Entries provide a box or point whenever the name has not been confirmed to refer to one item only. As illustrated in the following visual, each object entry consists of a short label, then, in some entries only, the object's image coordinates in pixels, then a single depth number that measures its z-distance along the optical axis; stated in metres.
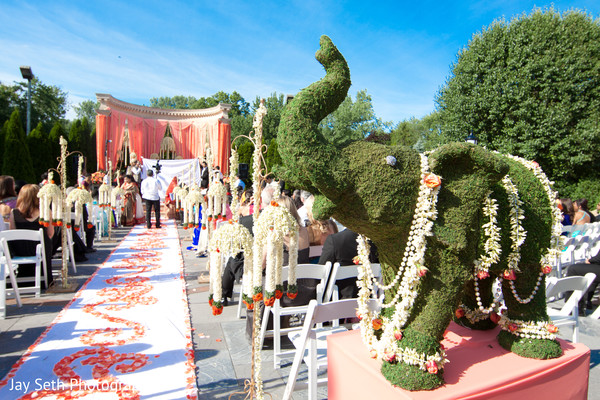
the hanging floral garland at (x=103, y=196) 9.32
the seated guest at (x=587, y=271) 4.82
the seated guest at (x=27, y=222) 5.19
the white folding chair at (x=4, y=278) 4.20
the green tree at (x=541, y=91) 12.06
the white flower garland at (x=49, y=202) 5.03
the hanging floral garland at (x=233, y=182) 2.75
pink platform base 2.06
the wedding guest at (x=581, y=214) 6.81
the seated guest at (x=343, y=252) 3.92
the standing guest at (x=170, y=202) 13.99
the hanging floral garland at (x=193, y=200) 6.85
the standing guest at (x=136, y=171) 16.30
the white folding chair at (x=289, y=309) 3.28
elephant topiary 1.93
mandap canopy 19.05
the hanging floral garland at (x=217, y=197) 5.68
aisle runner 2.90
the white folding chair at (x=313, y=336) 2.46
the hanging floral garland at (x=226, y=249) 2.35
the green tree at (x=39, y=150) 16.91
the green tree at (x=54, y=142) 17.98
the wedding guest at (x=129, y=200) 12.20
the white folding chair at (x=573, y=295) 3.16
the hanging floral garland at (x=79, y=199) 6.34
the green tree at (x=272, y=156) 20.77
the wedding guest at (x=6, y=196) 5.52
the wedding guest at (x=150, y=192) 10.88
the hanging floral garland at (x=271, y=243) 2.21
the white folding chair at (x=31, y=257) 4.71
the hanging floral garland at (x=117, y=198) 10.59
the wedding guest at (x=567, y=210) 7.22
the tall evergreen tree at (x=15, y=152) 14.39
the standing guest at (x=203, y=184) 10.04
